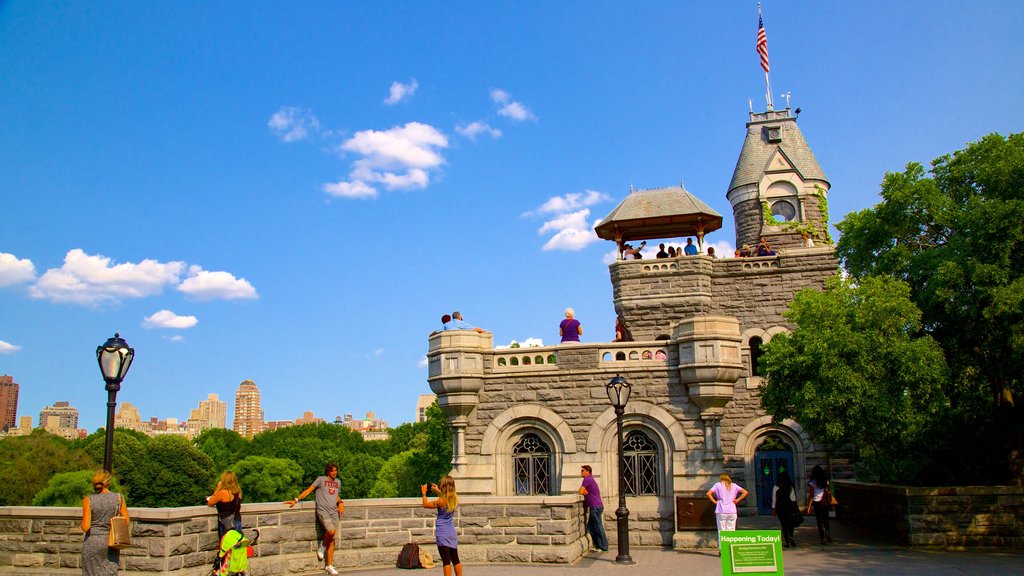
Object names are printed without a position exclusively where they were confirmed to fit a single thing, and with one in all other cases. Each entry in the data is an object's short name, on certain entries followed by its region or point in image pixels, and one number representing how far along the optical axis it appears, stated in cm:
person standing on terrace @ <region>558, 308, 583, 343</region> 1956
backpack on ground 1368
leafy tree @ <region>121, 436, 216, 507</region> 5734
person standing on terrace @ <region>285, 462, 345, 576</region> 1315
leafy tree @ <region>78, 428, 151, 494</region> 5788
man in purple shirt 1533
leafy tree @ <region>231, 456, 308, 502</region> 7044
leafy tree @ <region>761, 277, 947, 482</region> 1644
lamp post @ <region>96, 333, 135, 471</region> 1177
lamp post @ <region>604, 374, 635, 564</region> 1415
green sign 875
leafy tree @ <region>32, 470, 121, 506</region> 4531
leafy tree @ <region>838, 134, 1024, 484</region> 1609
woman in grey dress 968
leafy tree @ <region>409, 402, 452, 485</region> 3831
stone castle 1694
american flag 3438
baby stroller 1052
